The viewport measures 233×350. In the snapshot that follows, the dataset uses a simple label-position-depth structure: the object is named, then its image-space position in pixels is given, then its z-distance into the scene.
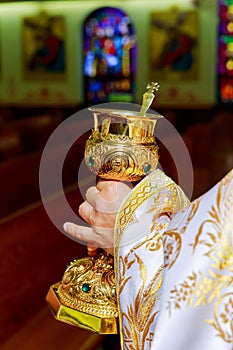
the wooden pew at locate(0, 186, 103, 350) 2.45
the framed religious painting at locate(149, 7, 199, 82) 8.74
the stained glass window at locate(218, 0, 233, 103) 8.53
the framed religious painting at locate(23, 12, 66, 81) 9.41
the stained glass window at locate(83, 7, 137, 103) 9.19
